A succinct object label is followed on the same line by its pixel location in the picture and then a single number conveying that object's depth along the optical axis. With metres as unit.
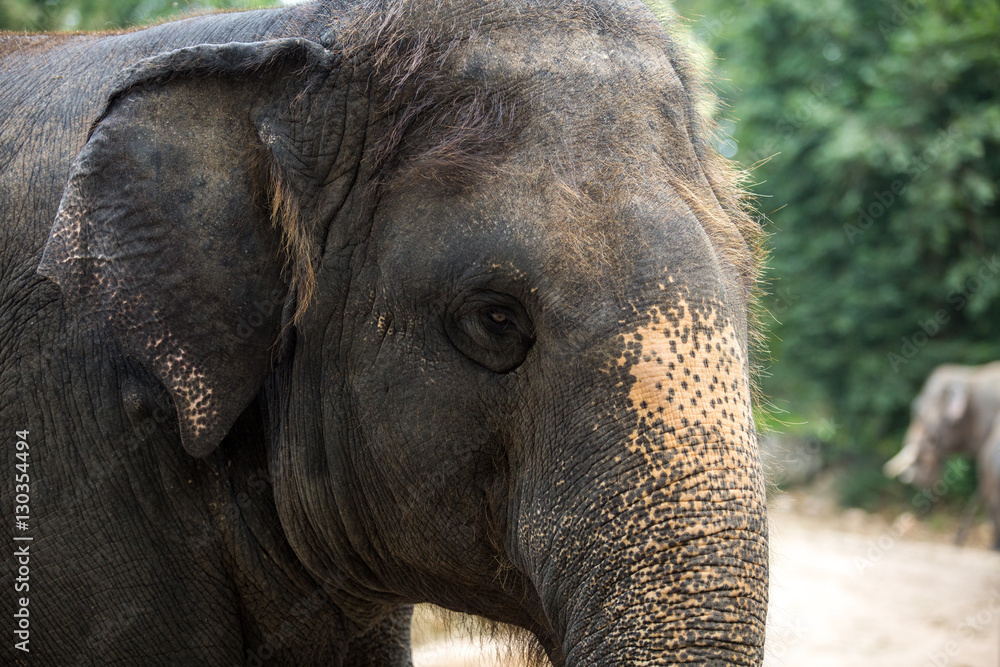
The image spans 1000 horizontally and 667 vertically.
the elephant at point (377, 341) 4.28
